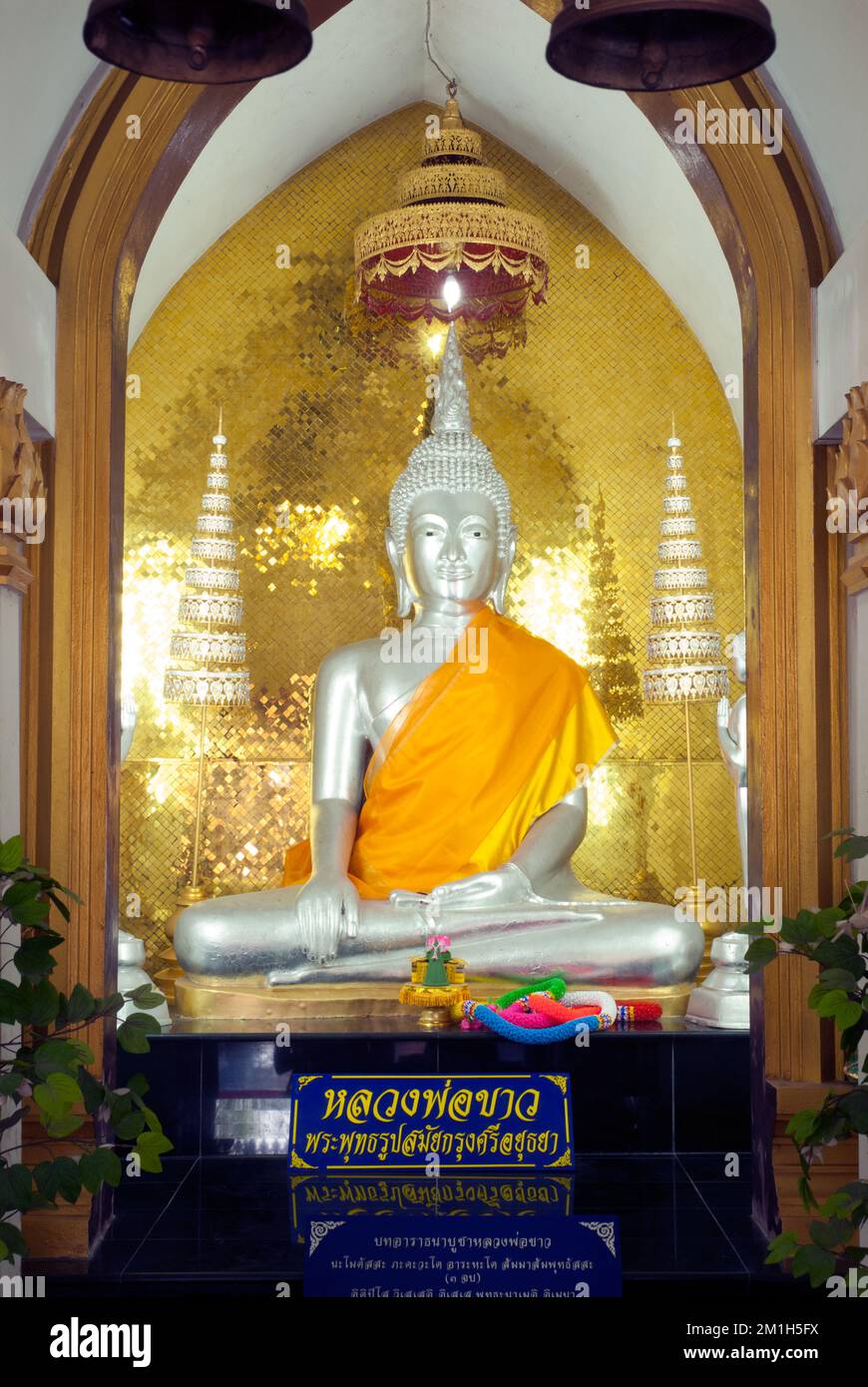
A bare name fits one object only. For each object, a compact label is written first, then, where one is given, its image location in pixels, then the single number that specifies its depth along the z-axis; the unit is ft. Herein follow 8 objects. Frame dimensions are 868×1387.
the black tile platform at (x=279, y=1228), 11.65
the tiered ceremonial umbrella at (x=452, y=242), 18.95
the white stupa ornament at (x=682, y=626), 20.49
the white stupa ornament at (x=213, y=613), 20.67
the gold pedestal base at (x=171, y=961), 20.12
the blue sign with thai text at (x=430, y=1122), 13.19
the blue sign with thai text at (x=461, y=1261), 10.47
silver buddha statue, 17.07
